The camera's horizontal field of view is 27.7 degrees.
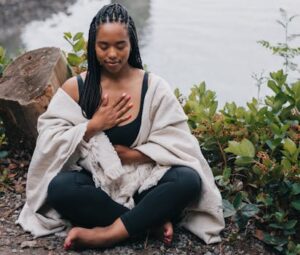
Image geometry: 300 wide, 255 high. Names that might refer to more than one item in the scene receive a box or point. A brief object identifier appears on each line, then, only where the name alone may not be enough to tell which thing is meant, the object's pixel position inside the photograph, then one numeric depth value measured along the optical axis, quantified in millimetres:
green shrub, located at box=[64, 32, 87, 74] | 3742
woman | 2641
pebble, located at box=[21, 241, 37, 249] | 2734
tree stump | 3201
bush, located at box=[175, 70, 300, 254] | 2746
